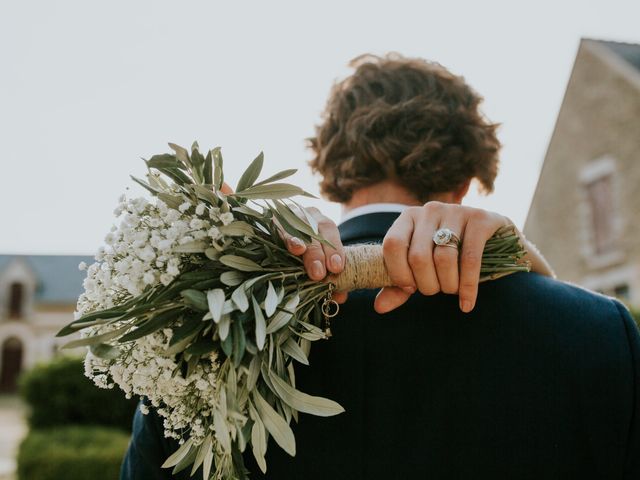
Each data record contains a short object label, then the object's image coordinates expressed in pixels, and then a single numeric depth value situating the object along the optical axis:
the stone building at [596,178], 15.14
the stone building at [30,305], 37.03
